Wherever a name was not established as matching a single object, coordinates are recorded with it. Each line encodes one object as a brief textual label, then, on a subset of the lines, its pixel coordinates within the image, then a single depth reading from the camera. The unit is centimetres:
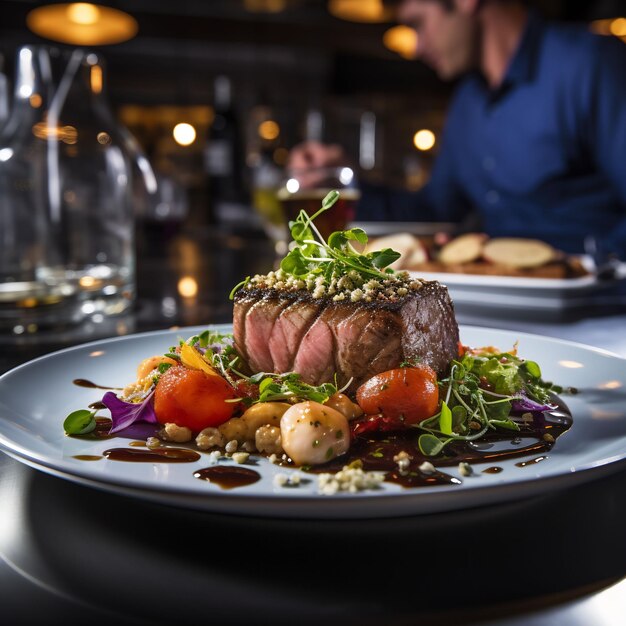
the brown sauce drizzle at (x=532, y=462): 45
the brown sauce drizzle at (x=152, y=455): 45
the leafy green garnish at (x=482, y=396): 48
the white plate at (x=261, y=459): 37
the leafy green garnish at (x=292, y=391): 51
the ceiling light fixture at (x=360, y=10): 212
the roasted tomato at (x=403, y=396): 50
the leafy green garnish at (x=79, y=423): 48
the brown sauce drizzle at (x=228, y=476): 43
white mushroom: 45
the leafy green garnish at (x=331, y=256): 58
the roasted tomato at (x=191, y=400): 49
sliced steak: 55
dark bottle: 190
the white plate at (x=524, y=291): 85
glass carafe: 82
